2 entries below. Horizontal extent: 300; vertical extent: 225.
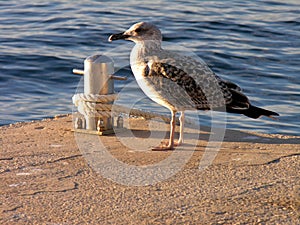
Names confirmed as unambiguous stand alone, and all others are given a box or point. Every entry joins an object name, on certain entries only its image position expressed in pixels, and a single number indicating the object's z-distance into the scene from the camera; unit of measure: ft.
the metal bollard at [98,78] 40.22
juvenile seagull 38.65
